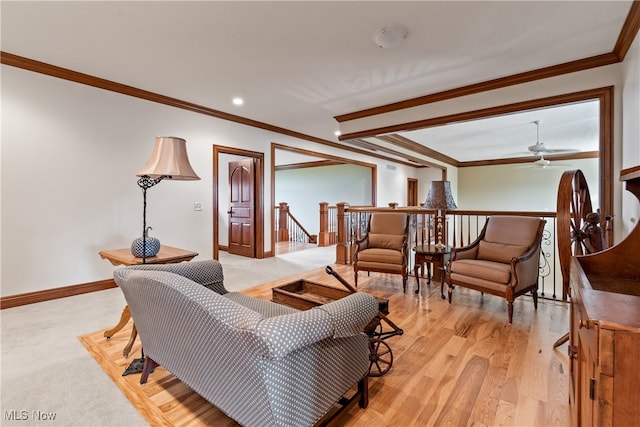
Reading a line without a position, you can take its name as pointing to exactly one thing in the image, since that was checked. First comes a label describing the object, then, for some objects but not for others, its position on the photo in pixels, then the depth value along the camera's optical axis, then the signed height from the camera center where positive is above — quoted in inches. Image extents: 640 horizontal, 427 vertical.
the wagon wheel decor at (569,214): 49.9 -0.6
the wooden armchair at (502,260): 109.7 -20.3
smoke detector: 95.0 +57.9
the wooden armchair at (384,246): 144.1 -18.8
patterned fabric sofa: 41.8 -22.7
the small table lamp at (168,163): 83.9 +13.6
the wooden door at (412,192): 407.5 +25.6
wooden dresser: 22.6 -11.7
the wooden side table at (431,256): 135.9 -21.1
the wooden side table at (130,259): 85.0 -14.6
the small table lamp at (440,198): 141.5 +6.2
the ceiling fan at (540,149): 200.1 +42.5
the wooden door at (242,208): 217.9 +1.9
